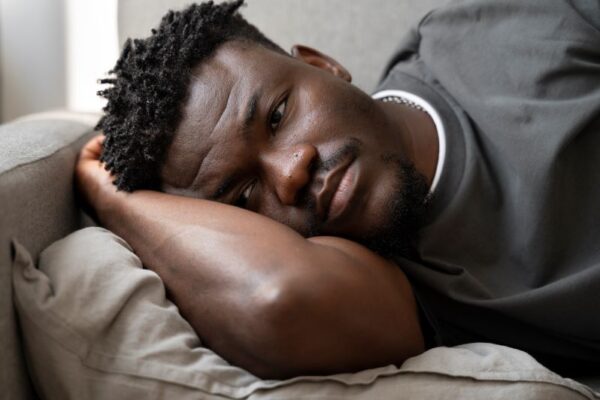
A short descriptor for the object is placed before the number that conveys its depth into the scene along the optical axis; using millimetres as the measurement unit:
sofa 593
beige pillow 593
